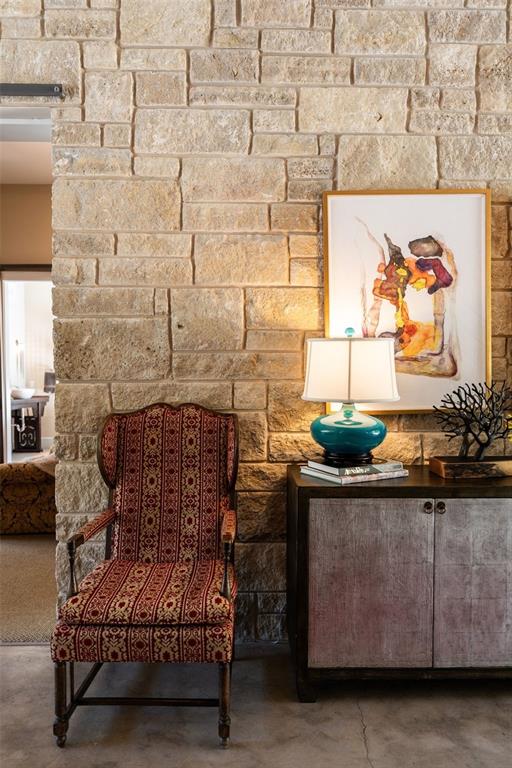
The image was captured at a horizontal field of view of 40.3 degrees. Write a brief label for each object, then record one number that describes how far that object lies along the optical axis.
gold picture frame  3.04
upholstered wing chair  2.23
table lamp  2.69
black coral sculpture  2.82
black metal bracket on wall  3.00
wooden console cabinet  2.56
